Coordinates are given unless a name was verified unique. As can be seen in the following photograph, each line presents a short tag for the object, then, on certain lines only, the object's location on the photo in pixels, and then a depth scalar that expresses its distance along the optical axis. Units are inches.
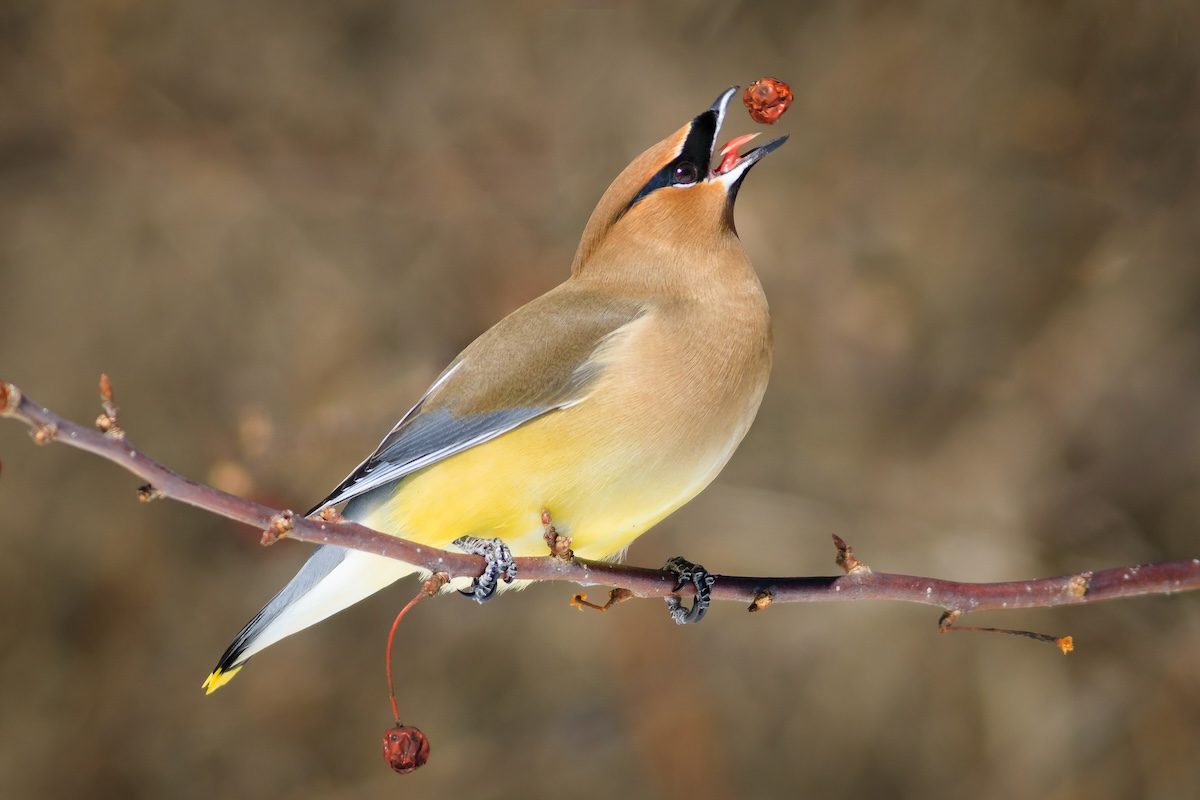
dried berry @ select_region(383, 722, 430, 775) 195.5
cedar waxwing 233.3
